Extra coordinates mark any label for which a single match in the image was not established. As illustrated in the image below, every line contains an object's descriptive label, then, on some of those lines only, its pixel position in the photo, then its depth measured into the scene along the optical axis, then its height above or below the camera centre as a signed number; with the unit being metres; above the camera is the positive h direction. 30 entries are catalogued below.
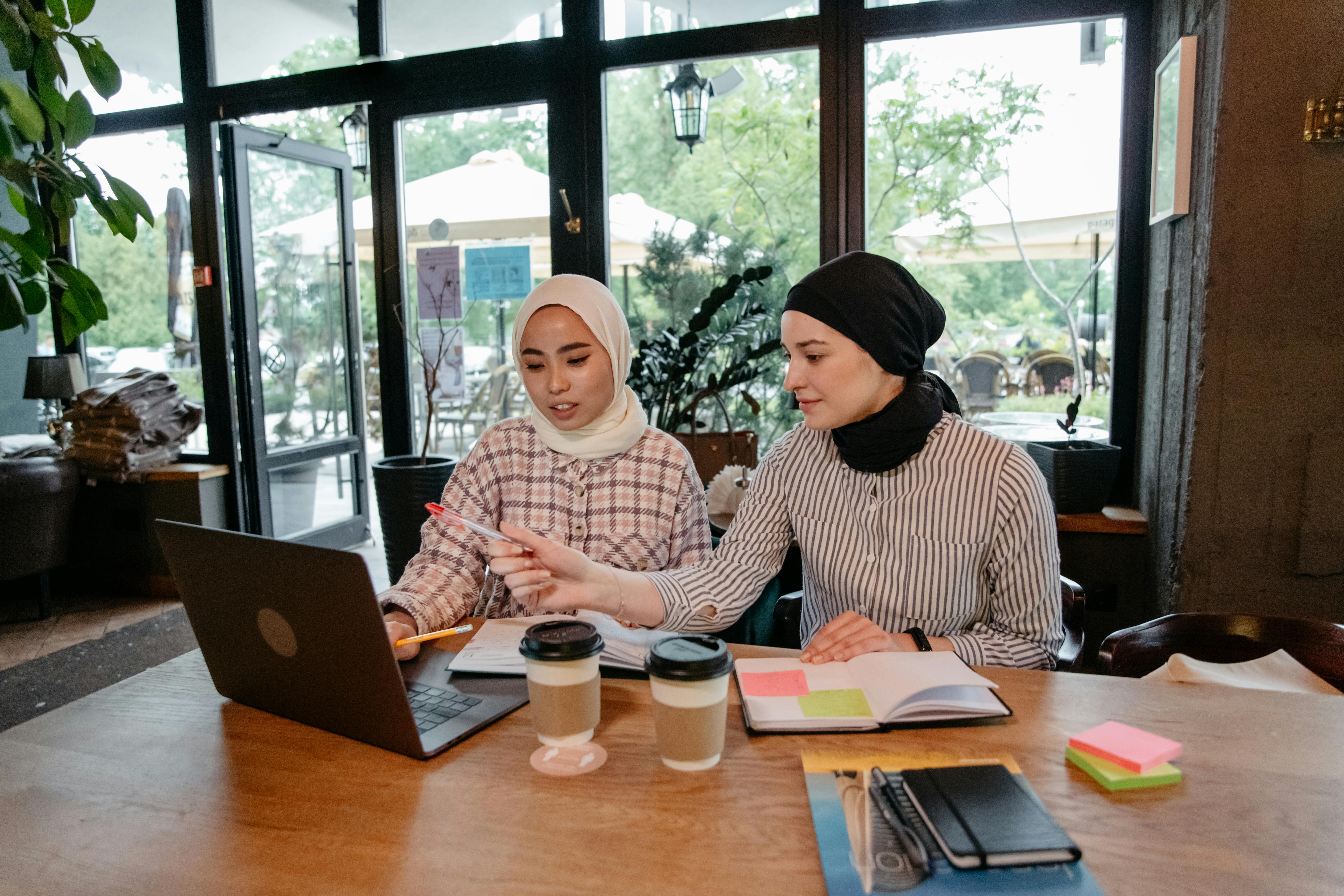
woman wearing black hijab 1.44 -0.29
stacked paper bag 4.06 -0.36
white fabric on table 1.26 -0.49
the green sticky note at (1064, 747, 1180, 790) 0.89 -0.44
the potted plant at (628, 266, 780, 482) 3.10 -0.09
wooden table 0.77 -0.46
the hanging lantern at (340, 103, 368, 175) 4.20 +1.02
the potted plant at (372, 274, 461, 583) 3.50 -0.60
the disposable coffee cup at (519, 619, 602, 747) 0.93 -0.36
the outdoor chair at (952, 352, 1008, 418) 3.38 -0.15
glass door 4.42 +0.05
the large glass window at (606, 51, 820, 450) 3.44 +0.59
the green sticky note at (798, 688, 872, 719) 1.05 -0.44
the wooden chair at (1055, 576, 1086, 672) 1.60 -0.52
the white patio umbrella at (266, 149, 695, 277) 3.71 +0.60
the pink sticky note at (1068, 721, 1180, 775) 0.90 -0.43
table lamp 4.20 -0.15
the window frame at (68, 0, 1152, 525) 3.08 +1.03
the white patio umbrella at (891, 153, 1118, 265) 3.14 +0.46
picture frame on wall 2.51 +0.62
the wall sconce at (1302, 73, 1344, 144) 2.19 +0.54
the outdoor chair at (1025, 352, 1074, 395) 3.26 -0.12
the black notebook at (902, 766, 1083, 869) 0.74 -0.42
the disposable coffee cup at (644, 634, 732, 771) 0.87 -0.36
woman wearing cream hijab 1.73 -0.24
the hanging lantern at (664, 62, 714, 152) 3.53 +0.97
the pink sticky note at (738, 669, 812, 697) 1.11 -0.44
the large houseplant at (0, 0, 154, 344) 2.47 +0.57
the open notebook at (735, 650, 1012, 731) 1.03 -0.44
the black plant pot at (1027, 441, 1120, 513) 2.87 -0.44
